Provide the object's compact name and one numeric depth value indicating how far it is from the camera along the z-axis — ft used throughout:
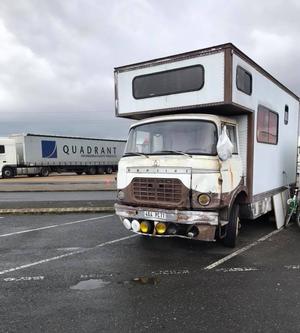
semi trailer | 107.14
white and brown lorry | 19.43
